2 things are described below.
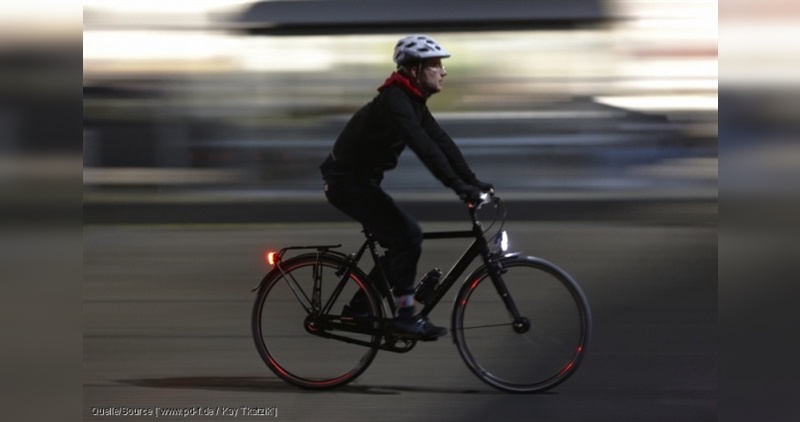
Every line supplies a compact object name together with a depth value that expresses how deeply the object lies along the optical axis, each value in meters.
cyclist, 10.35
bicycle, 10.48
